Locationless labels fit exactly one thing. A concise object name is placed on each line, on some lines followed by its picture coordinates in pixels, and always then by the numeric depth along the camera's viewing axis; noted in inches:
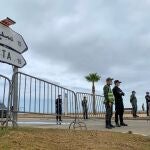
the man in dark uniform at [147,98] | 417.8
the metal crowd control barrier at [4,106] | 144.2
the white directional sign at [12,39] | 143.7
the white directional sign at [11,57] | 140.4
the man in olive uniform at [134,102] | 390.7
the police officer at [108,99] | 222.1
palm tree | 1110.3
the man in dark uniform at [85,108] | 258.2
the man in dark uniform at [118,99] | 239.5
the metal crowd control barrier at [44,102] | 151.9
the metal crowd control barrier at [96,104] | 253.4
